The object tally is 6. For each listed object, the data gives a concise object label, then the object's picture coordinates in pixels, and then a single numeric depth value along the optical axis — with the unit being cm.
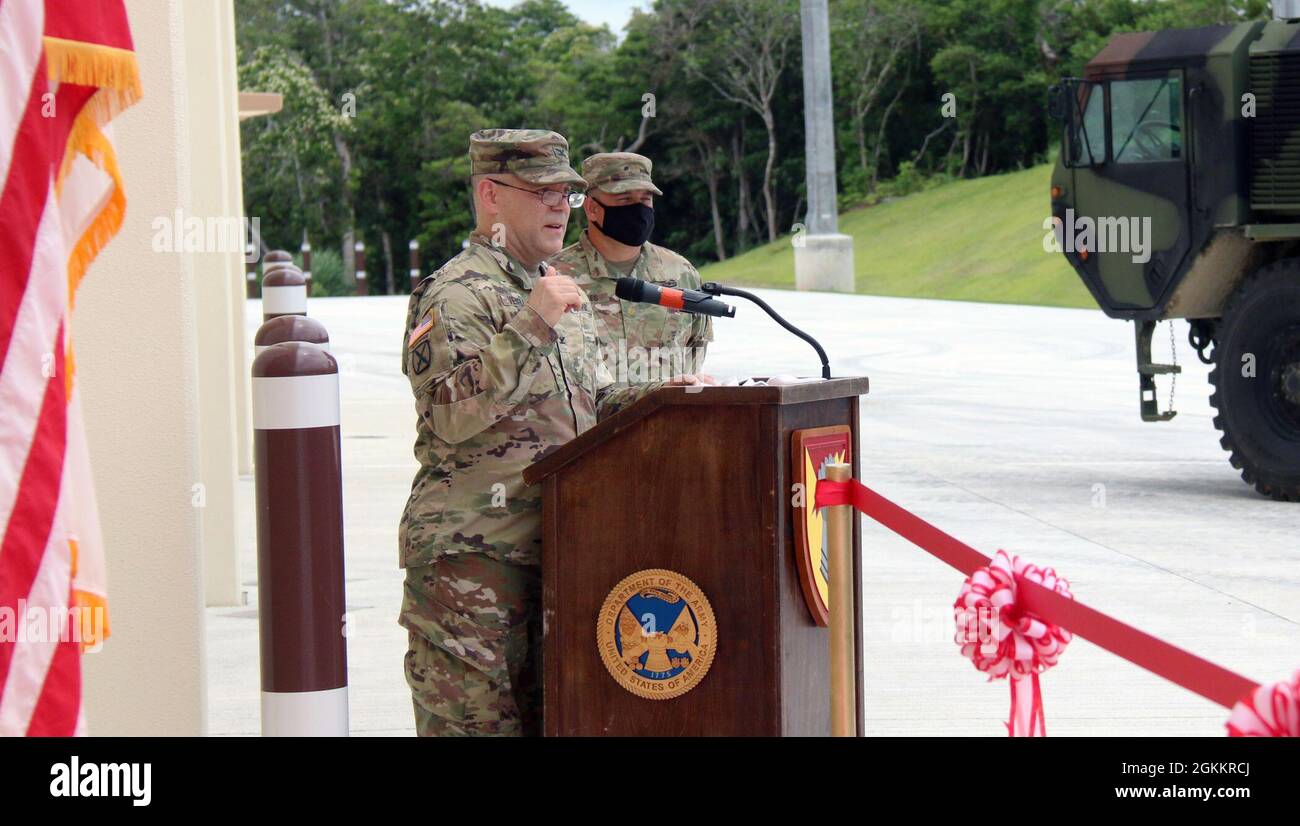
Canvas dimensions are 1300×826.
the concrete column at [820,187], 3234
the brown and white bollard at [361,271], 3847
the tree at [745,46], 4606
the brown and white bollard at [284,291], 915
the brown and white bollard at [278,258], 1038
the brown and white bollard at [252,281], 3888
